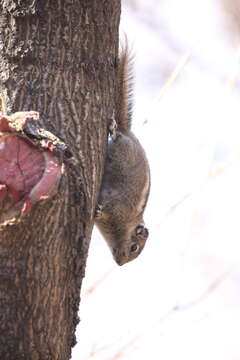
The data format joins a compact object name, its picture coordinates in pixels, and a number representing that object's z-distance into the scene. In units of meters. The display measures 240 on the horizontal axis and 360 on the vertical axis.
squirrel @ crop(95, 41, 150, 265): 6.58
